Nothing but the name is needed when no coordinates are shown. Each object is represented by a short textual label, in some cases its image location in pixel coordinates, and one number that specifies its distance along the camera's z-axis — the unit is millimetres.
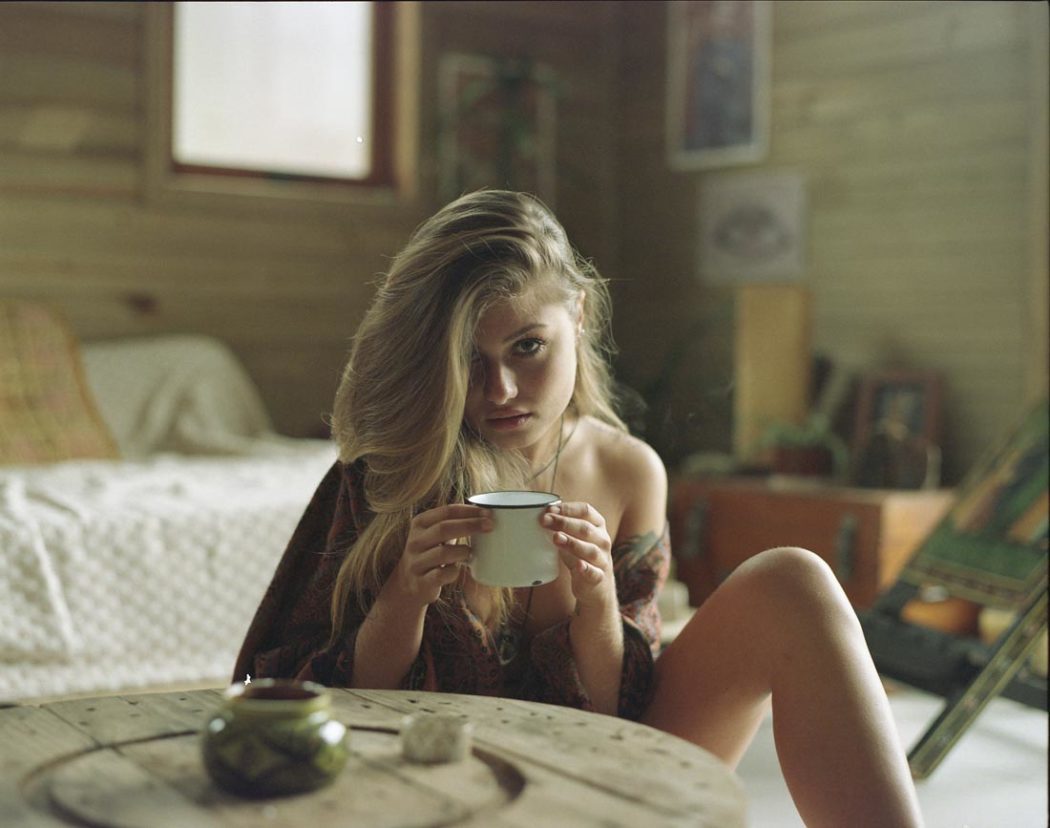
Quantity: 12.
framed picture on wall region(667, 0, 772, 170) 4266
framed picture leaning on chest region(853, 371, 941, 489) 3369
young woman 1305
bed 2498
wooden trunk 3270
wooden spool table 890
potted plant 3580
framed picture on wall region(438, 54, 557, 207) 4434
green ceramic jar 915
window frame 3980
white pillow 3779
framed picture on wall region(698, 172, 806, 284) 4176
